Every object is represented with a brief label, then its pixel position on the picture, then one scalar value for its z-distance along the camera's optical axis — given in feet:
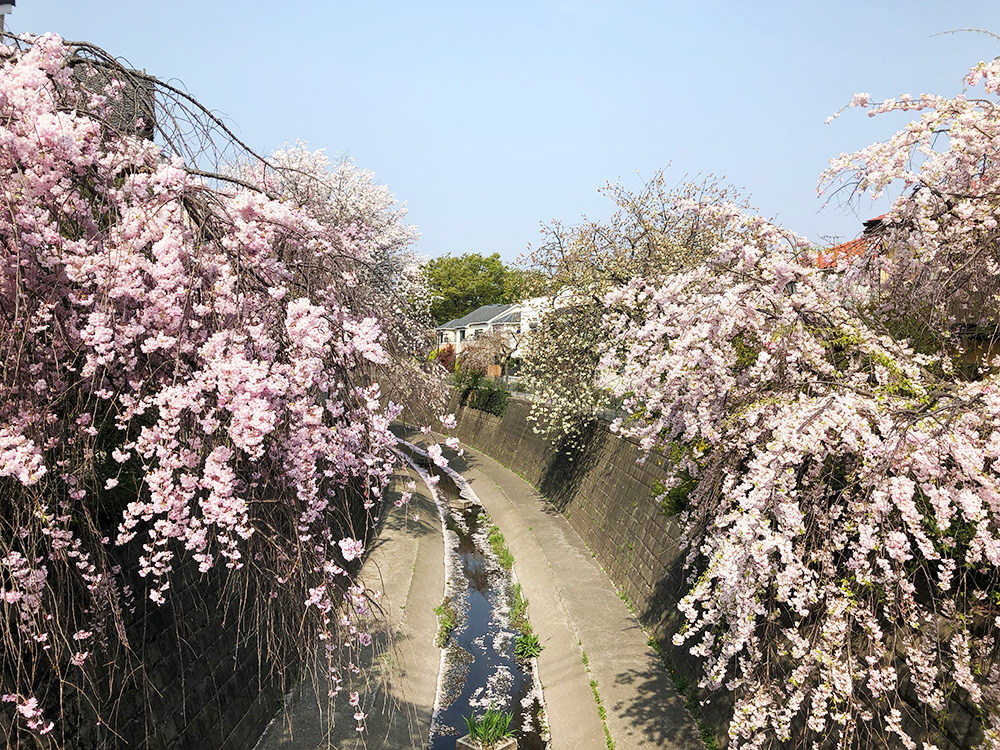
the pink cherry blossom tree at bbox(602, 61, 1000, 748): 18.37
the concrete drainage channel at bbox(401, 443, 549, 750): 40.68
